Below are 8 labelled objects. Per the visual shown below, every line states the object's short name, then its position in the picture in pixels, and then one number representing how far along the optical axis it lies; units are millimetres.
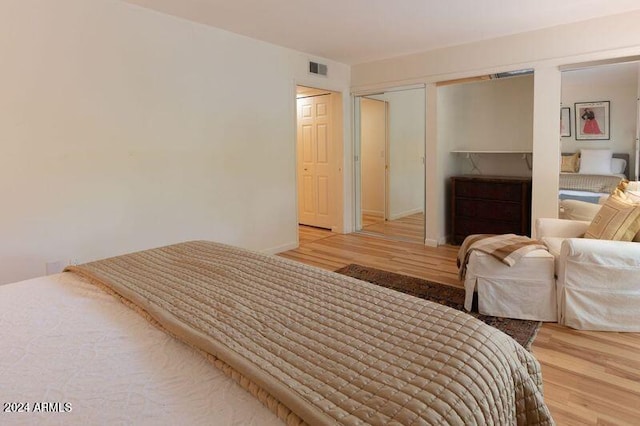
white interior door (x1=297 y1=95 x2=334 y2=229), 5918
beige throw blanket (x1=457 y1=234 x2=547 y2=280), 2807
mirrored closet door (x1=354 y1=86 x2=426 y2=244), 6566
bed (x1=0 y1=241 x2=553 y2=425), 837
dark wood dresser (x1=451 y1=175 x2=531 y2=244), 4607
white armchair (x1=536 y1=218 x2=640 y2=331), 2580
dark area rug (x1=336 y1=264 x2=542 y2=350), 2674
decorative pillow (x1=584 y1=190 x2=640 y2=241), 2748
